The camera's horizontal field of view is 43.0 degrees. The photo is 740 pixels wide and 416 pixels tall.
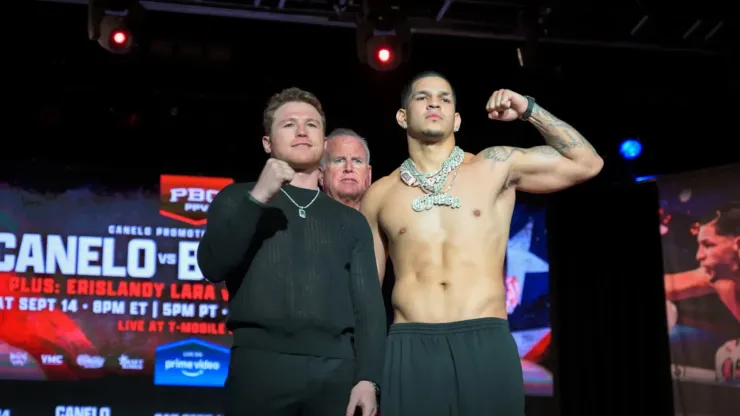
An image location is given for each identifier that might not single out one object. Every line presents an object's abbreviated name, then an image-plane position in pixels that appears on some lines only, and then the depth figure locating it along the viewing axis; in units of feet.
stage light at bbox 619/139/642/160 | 26.37
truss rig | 21.68
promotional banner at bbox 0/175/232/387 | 23.40
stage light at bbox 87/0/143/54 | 20.45
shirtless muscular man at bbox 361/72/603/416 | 11.50
